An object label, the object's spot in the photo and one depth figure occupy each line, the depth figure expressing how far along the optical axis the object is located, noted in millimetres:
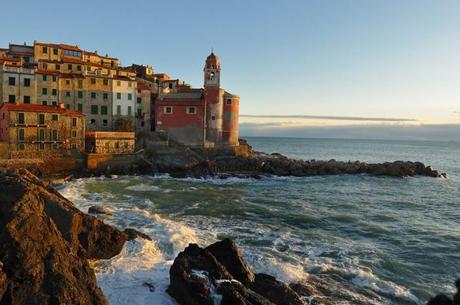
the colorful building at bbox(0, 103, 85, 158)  39719
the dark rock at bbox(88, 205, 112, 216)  23484
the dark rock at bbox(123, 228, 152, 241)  17906
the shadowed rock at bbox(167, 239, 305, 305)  11680
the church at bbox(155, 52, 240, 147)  53281
